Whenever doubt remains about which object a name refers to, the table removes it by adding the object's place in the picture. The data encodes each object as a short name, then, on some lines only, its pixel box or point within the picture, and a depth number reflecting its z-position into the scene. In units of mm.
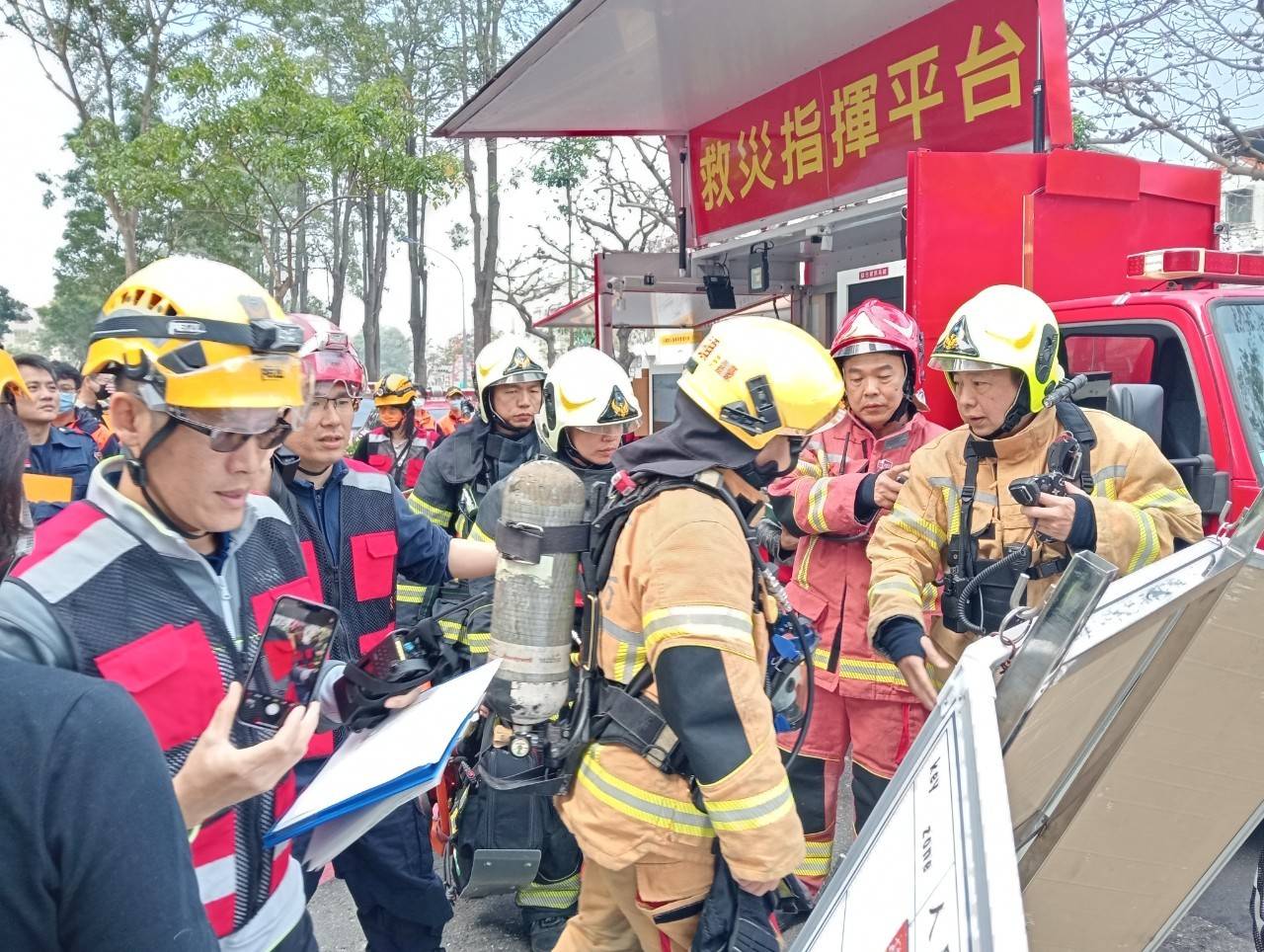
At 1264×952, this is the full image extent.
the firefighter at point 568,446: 2979
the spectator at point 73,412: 6344
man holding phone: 1233
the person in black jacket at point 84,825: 685
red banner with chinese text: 4328
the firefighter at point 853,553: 2830
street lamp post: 29303
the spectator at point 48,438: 5180
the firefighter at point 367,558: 2338
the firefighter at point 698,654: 1652
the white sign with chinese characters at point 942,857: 664
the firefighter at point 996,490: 2441
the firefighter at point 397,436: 5793
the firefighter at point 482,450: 3732
